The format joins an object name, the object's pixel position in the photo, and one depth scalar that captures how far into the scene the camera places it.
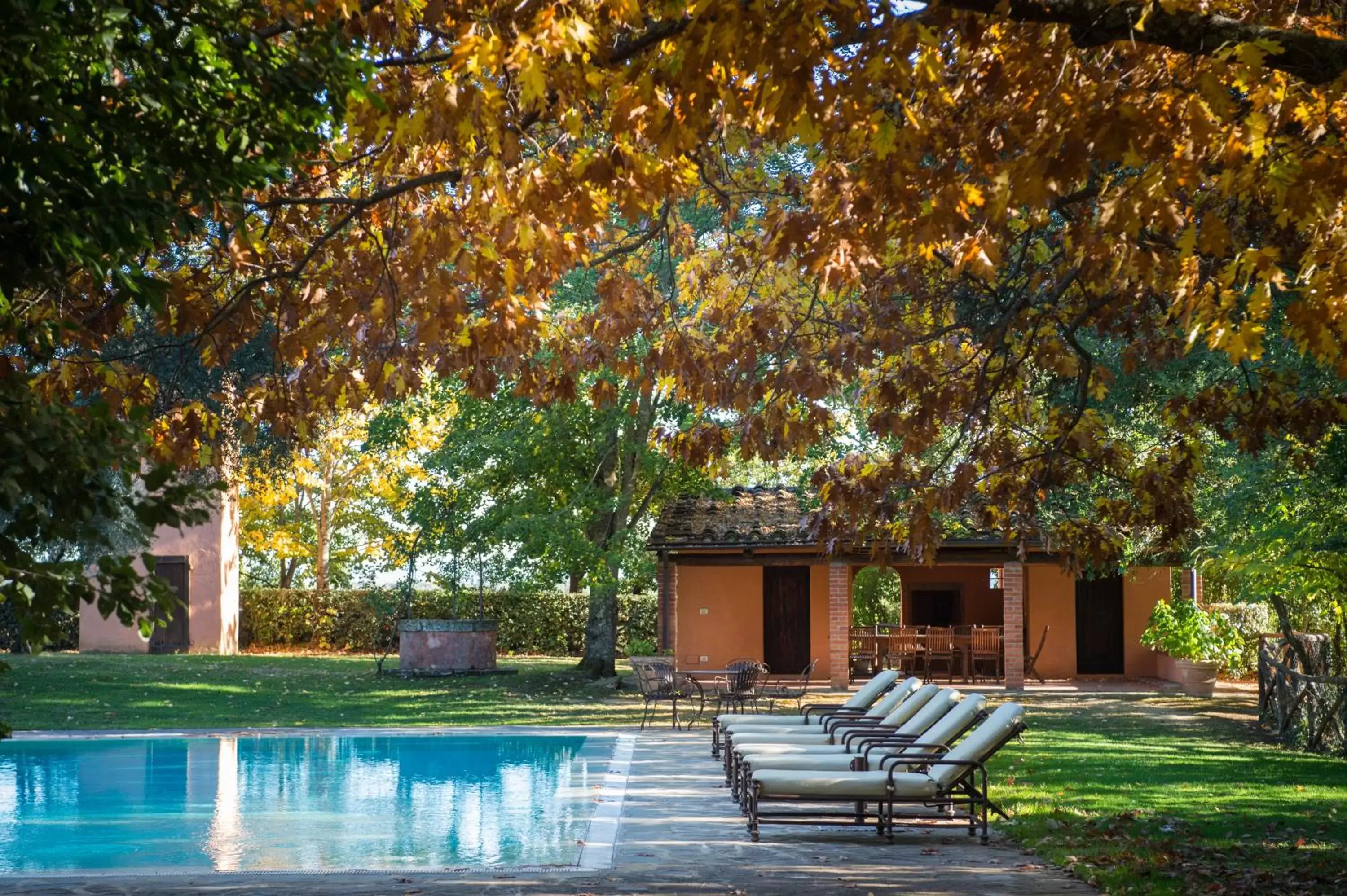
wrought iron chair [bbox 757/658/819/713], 21.22
